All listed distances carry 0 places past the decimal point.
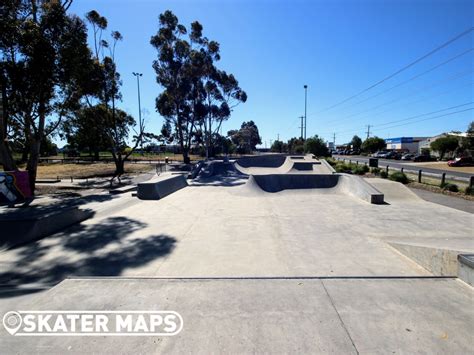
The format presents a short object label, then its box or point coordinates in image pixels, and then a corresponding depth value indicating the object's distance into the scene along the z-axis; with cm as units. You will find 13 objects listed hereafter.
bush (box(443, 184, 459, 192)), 1456
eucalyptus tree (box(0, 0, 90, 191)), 1251
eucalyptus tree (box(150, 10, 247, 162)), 3108
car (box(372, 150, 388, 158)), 6383
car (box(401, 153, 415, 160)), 5546
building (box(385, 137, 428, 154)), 9019
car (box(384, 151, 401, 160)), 5956
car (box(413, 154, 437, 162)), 5131
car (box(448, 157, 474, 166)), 3869
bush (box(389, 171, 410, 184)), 1865
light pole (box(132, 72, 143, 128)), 3073
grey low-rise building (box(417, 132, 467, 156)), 6007
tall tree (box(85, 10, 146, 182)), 2334
